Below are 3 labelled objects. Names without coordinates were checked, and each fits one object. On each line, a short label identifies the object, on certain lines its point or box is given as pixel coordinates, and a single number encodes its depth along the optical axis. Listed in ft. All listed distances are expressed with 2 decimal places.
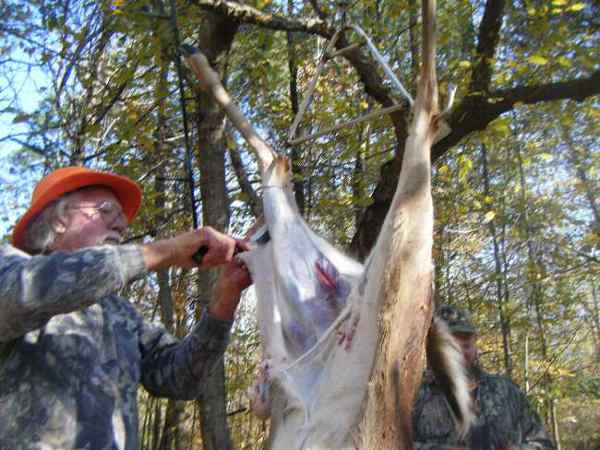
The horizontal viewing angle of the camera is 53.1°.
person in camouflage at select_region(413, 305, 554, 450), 10.87
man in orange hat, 5.60
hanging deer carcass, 5.08
